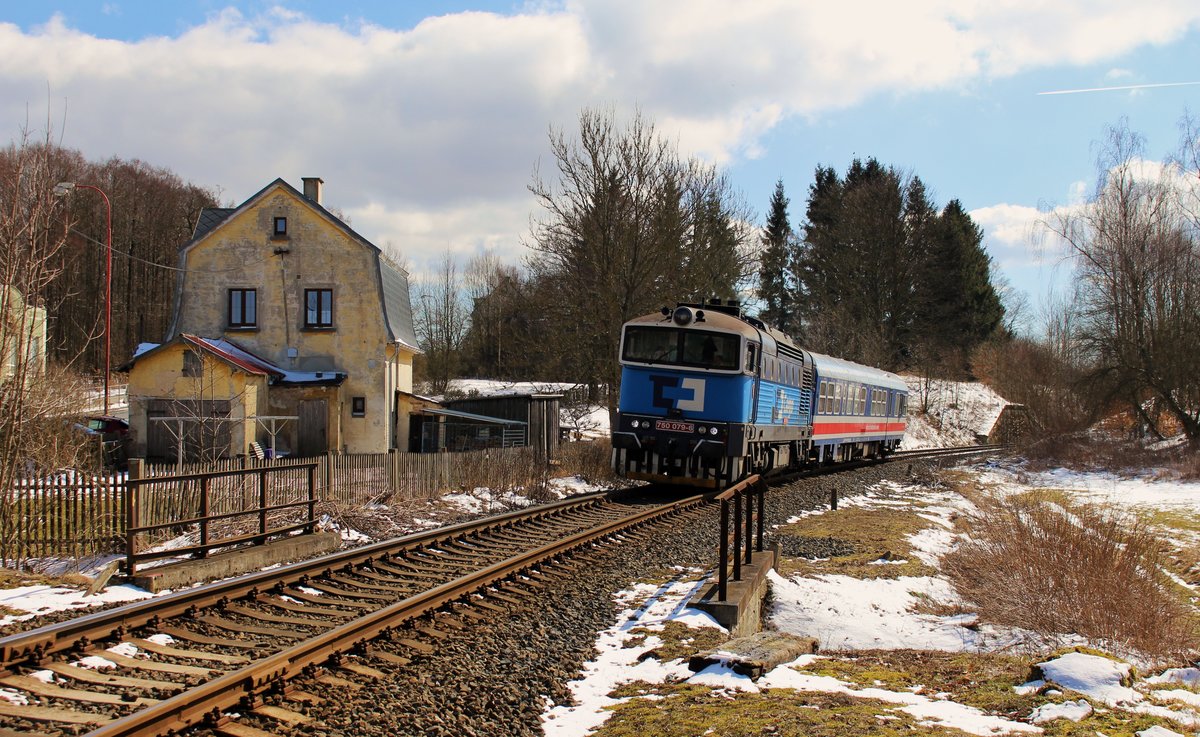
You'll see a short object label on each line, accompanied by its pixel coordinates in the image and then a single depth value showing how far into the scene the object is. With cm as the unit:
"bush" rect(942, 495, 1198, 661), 852
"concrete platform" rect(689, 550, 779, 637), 797
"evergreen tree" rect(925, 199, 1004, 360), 6005
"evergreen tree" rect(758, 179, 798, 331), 6106
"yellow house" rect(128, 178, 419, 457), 2866
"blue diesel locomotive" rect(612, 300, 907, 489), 1628
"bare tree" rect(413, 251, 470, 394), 6756
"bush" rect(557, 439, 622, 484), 2255
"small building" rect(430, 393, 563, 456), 2525
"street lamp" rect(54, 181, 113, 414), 1350
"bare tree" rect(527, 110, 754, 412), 2733
